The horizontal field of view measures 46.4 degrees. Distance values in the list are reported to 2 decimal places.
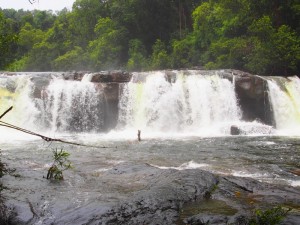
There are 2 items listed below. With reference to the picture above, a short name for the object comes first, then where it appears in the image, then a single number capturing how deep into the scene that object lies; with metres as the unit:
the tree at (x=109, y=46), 37.94
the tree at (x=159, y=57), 33.02
